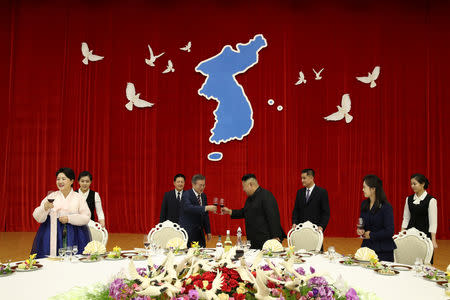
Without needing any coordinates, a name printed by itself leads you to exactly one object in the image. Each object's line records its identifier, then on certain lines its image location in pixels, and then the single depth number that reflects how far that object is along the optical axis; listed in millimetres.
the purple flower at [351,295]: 1493
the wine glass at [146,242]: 2752
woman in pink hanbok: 3014
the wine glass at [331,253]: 2738
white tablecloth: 1938
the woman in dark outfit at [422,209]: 3787
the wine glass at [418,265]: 2307
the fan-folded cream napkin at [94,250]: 2728
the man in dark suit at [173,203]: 4777
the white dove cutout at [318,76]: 7632
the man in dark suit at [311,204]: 4457
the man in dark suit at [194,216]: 4078
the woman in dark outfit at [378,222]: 3098
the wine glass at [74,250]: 2596
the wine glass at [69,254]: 2592
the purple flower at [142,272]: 1697
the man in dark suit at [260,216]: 3621
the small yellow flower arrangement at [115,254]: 2745
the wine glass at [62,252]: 2616
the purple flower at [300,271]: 1769
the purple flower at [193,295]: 1386
